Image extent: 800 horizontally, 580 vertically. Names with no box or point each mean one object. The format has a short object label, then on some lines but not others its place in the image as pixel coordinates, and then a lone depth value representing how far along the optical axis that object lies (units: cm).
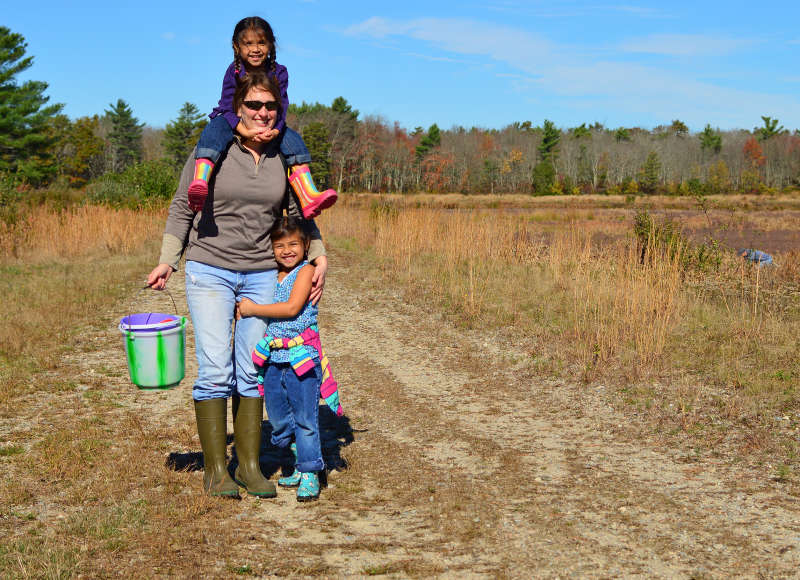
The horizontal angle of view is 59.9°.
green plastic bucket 342
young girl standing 344
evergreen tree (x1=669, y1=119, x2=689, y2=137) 13692
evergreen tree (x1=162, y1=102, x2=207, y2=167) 8225
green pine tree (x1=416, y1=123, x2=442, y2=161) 10383
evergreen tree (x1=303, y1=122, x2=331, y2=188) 6694
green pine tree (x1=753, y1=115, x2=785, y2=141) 11594
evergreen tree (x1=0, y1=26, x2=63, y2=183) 4603
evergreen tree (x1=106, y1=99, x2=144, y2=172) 8512
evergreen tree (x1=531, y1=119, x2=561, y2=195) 8681
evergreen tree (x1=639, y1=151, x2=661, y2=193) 9027
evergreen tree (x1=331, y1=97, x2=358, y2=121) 8869
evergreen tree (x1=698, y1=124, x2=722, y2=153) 11062
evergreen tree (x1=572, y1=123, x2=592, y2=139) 11769
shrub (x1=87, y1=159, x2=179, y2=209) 2130
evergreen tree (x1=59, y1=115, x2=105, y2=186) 6950
